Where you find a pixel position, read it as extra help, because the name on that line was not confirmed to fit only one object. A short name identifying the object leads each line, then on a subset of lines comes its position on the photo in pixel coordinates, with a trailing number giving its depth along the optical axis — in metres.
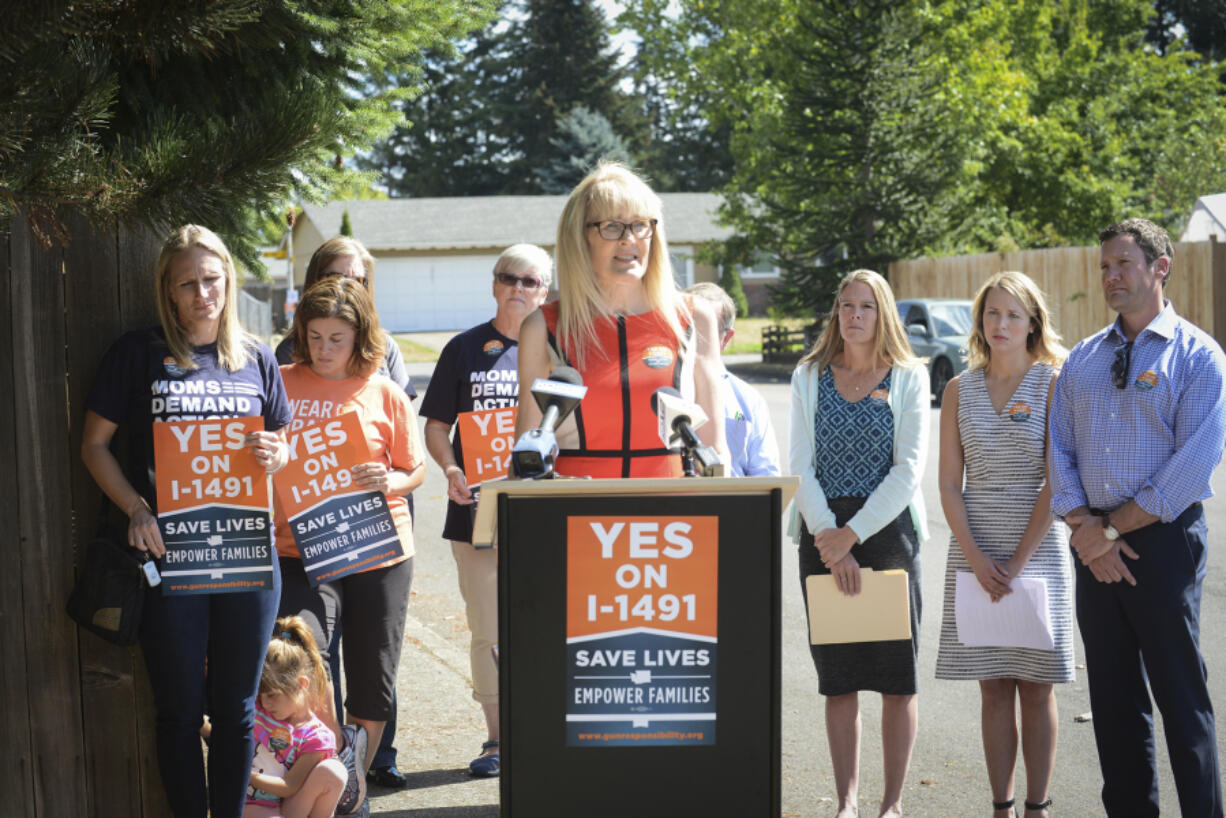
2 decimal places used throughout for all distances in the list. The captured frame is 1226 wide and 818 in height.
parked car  21.64
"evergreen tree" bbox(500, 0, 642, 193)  67.56
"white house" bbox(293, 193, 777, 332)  54.16
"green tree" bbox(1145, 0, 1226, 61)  52.28
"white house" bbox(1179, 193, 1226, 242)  21.72
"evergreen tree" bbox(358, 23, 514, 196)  67.50
